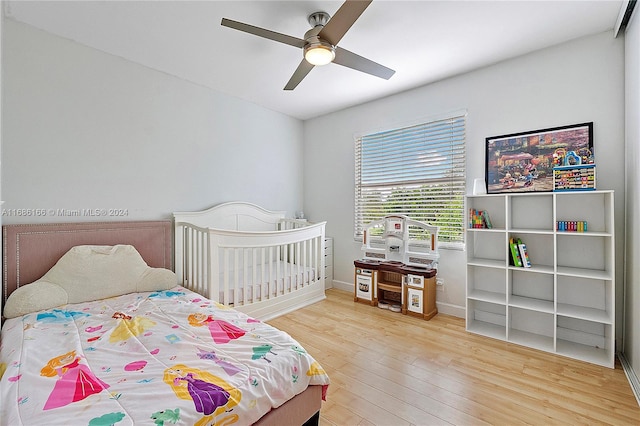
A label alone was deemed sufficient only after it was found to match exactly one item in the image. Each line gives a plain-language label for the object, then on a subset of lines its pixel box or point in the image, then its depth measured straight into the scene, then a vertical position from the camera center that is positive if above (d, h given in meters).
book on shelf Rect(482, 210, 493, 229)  2.60 -0.07
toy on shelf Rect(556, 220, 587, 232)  2.16 -0.10
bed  0.96 -0.63
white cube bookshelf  2.15 -0.56
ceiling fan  1.54 +1.09
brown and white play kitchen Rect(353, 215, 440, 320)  2.89 -0.59
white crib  2.49 -0.47
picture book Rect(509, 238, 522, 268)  2.40 -0.35
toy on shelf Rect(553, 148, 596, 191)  2.08 +0.30
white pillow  1.83 -0.50
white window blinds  2.95 +0.44
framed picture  2.25 +0.49
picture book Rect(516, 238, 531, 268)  2.37 -0.36
